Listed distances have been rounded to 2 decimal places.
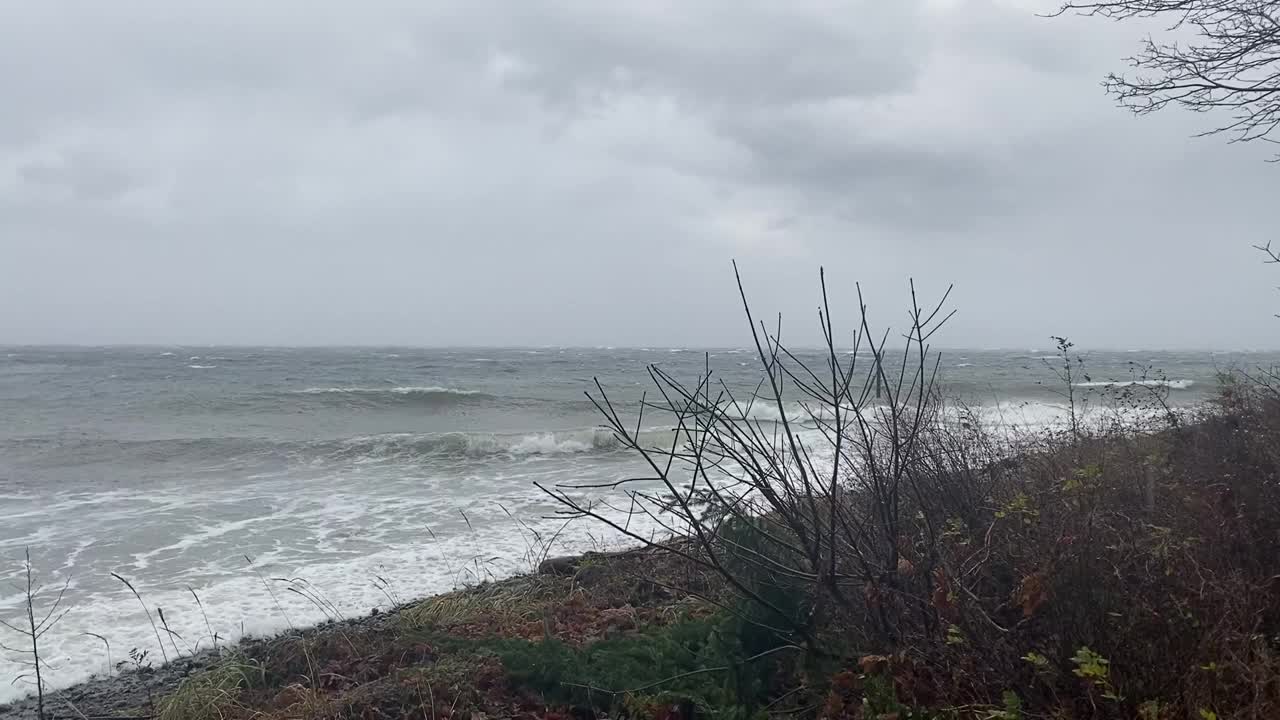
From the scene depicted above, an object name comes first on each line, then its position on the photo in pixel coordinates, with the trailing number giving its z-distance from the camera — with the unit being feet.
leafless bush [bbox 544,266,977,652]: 9.98
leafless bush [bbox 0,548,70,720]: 17.99
